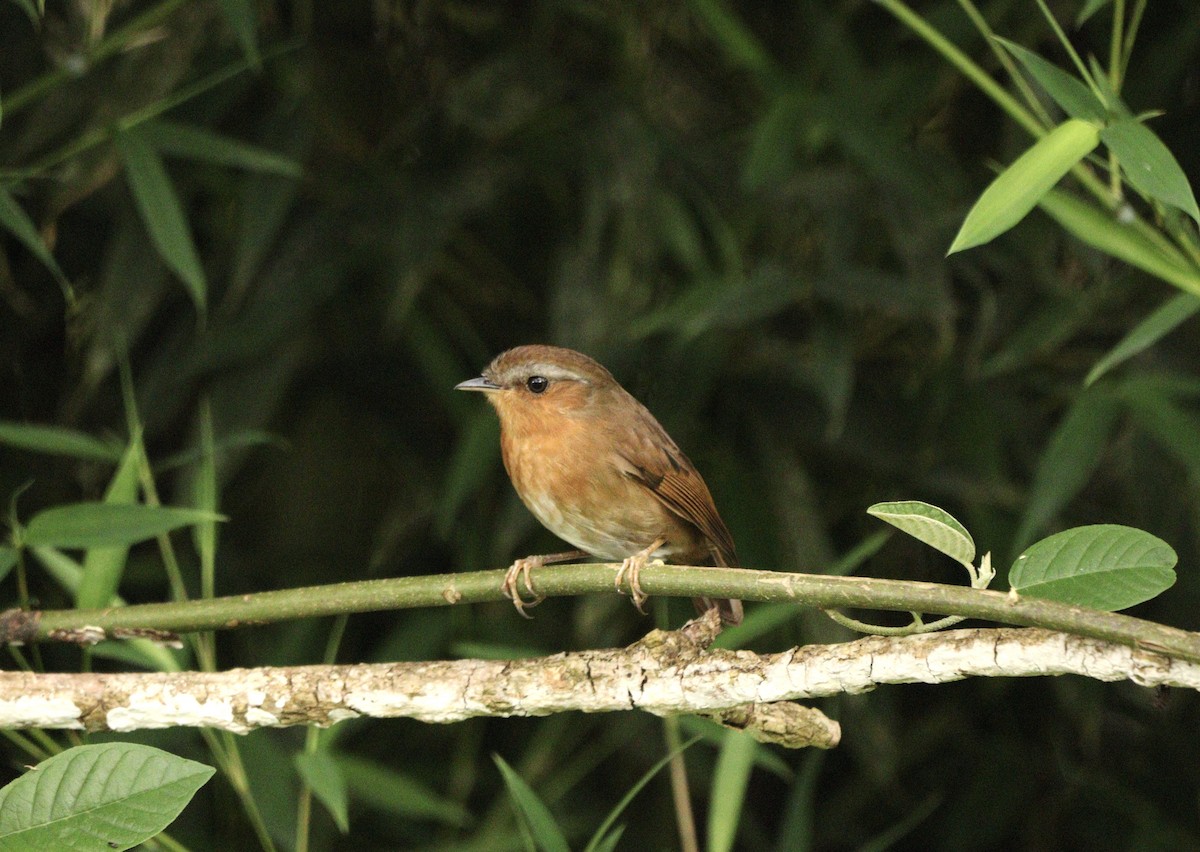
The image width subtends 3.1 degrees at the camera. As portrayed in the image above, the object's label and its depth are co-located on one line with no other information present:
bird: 6.15
